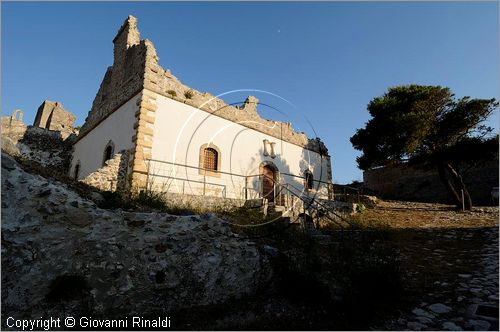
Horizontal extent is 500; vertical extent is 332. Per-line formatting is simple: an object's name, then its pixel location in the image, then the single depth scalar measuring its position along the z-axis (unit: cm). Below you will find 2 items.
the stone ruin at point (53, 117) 2586
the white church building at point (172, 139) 1144
